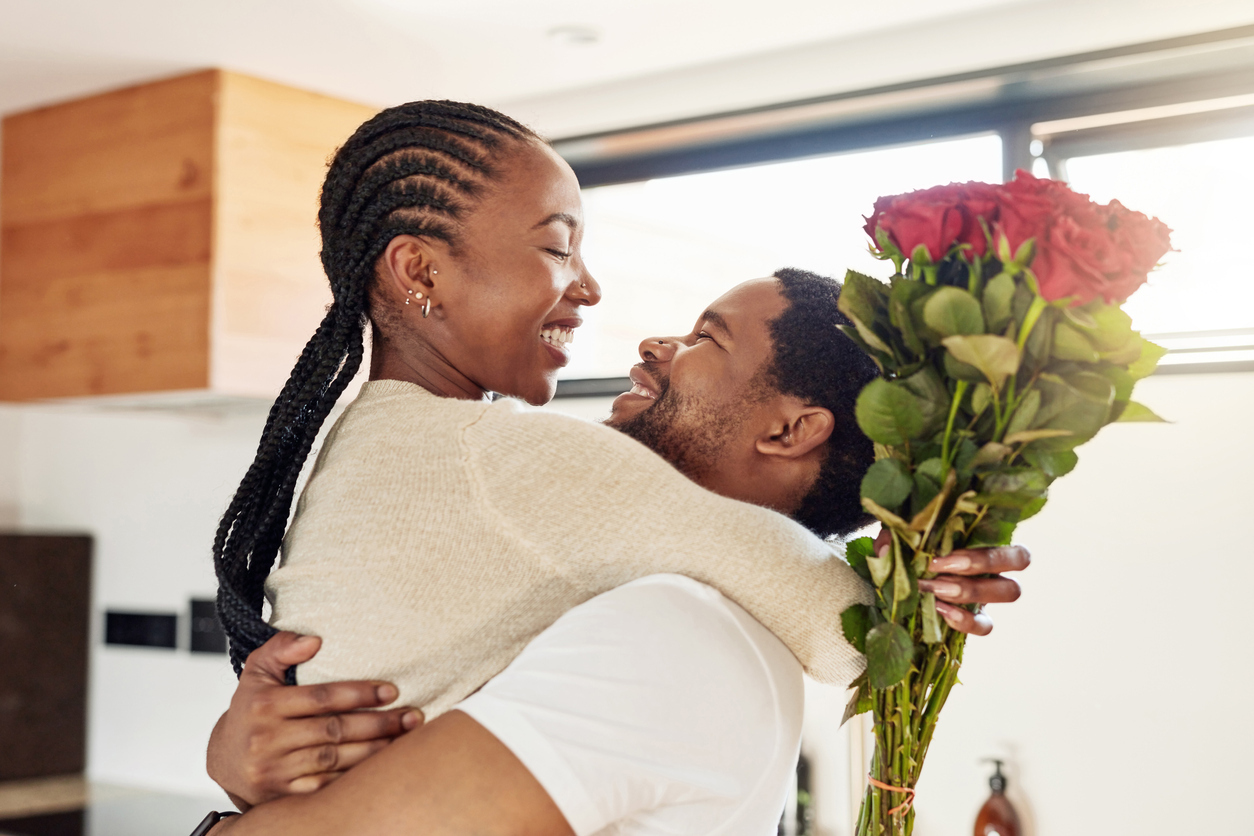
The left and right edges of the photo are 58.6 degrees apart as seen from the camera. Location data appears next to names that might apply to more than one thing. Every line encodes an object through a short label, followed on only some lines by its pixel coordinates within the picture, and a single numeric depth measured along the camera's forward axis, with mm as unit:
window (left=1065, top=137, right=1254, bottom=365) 2246
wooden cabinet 2539
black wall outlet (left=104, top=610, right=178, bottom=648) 3225
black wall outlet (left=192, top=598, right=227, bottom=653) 3117
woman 847
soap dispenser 2234
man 748
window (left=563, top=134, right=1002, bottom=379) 2660
